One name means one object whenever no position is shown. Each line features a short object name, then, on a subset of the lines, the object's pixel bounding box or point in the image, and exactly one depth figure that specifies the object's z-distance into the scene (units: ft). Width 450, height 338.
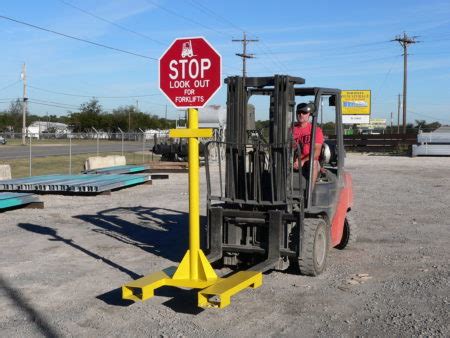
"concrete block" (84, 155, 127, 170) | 81.10
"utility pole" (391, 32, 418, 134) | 176.68
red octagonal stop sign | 18.74
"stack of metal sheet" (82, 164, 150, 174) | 69.21
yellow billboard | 189.78
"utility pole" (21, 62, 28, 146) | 212.52
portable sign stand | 18.74
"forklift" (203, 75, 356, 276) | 23.06
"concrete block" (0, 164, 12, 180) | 62.08
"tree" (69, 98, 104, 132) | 344.49
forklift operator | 24.71
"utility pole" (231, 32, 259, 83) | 203.21
